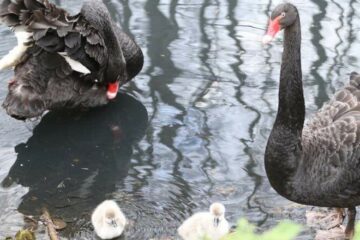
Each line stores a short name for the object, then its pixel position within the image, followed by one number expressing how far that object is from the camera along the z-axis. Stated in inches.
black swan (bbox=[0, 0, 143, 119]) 206.2
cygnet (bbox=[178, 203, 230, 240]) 158.2
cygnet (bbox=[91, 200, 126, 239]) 161.7
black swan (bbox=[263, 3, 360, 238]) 150.5
